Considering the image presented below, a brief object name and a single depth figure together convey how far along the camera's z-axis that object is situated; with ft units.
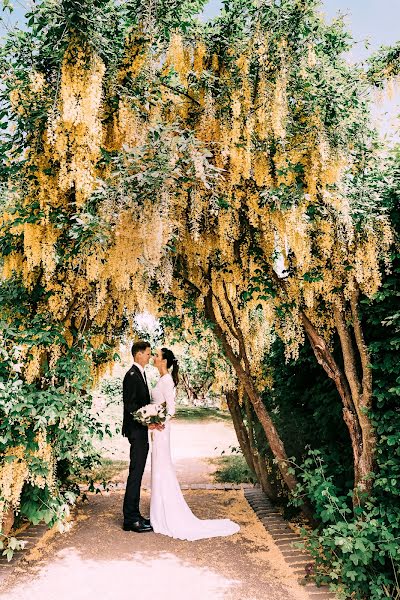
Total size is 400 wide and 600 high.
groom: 12.72
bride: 12.35
